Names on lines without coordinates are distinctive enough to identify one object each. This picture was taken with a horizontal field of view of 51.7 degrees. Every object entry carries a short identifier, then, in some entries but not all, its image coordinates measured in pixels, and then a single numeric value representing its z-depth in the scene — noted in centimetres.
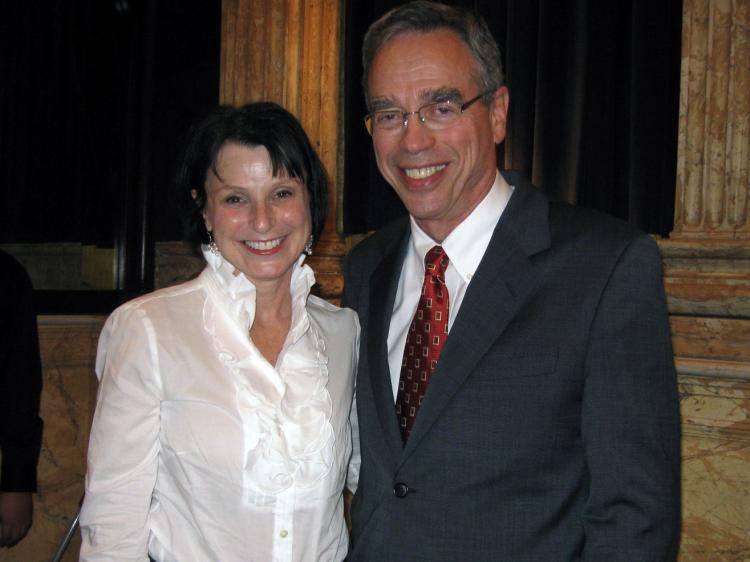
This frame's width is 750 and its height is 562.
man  134
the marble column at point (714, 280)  258
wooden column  379
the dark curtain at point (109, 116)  450
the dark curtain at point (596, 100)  291
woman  148
